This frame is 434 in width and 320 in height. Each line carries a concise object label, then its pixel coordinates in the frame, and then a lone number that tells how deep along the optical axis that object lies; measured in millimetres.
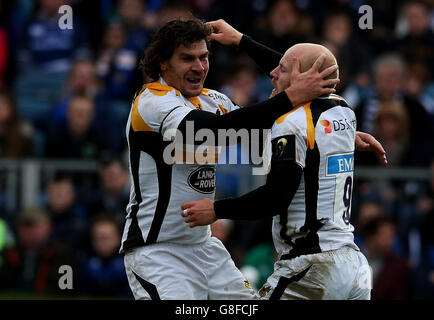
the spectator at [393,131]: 11414
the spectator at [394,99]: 11672
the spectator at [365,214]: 10891
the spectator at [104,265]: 11297
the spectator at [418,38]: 13094
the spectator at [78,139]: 12814
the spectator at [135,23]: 14055
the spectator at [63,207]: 12141
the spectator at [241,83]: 12633
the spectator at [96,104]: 12867
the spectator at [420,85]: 12297
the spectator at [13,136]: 13156
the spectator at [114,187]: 11930
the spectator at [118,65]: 13766
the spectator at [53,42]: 14578
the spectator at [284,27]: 12914
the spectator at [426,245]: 10539
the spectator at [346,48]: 12797
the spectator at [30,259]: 11953
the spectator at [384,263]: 10477
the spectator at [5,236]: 12398
